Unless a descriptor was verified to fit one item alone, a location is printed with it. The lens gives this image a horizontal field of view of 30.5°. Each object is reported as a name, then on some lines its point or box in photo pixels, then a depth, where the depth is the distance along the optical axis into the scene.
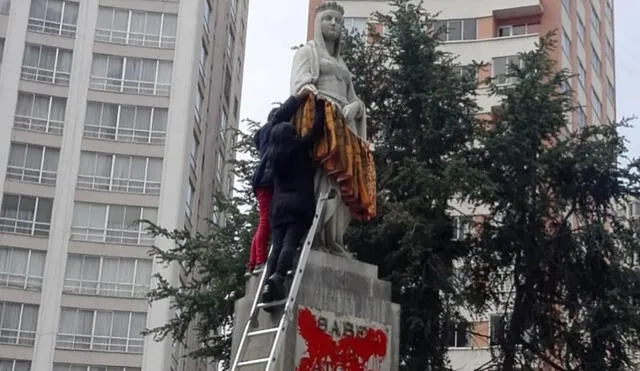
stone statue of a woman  10.98
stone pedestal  10.17
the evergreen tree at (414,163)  20.89
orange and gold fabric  10.89
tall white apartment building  43.38
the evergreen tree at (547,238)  21.98
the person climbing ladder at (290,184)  10.62
